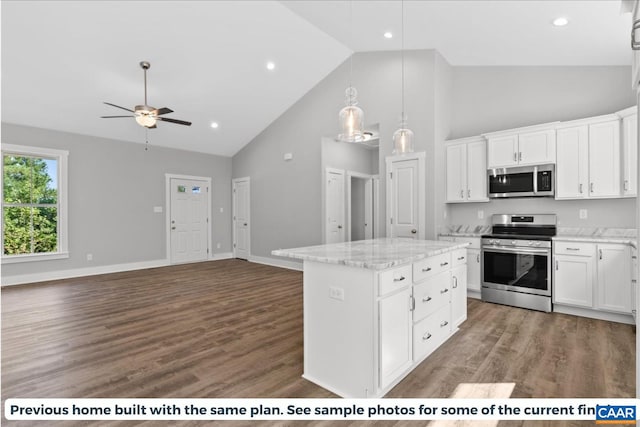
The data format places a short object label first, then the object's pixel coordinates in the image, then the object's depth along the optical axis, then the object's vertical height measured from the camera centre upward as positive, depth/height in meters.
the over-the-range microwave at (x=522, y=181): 4.05 +0.42
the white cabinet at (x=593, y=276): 3.36 -0.72
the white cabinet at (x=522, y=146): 4.02 +0.88
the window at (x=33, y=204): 5.40 +0.22
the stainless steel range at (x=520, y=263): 3.85 -0.64
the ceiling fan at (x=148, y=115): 4.30 +1.40
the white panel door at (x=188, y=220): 7.40 -0.13
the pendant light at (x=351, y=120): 2.91 +0.87
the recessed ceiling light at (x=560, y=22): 3.26 +2.00
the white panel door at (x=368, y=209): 8.10 +0.12
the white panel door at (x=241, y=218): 7.96 -0.09
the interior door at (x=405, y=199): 4.96 +0.23
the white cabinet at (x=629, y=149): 3.40 +0.68
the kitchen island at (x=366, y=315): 1.99 -0.70
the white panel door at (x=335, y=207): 6.48 +0.15
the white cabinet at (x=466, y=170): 4.60 +0.64
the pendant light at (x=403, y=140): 3.54 +0.82
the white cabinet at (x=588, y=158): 3.60 +0.64
